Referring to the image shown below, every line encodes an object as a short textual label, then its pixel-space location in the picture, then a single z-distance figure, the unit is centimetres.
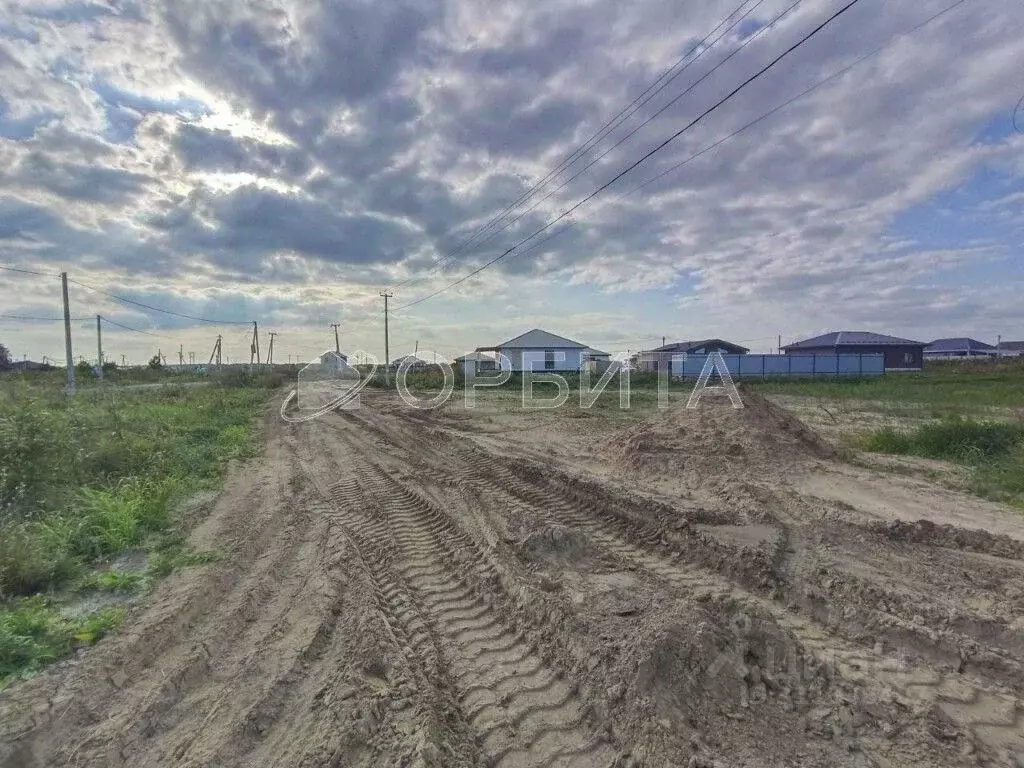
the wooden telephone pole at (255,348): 5062
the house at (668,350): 4377
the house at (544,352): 5047
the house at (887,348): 5322
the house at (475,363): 4143
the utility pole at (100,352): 3986
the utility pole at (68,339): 2388
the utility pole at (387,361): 3796
